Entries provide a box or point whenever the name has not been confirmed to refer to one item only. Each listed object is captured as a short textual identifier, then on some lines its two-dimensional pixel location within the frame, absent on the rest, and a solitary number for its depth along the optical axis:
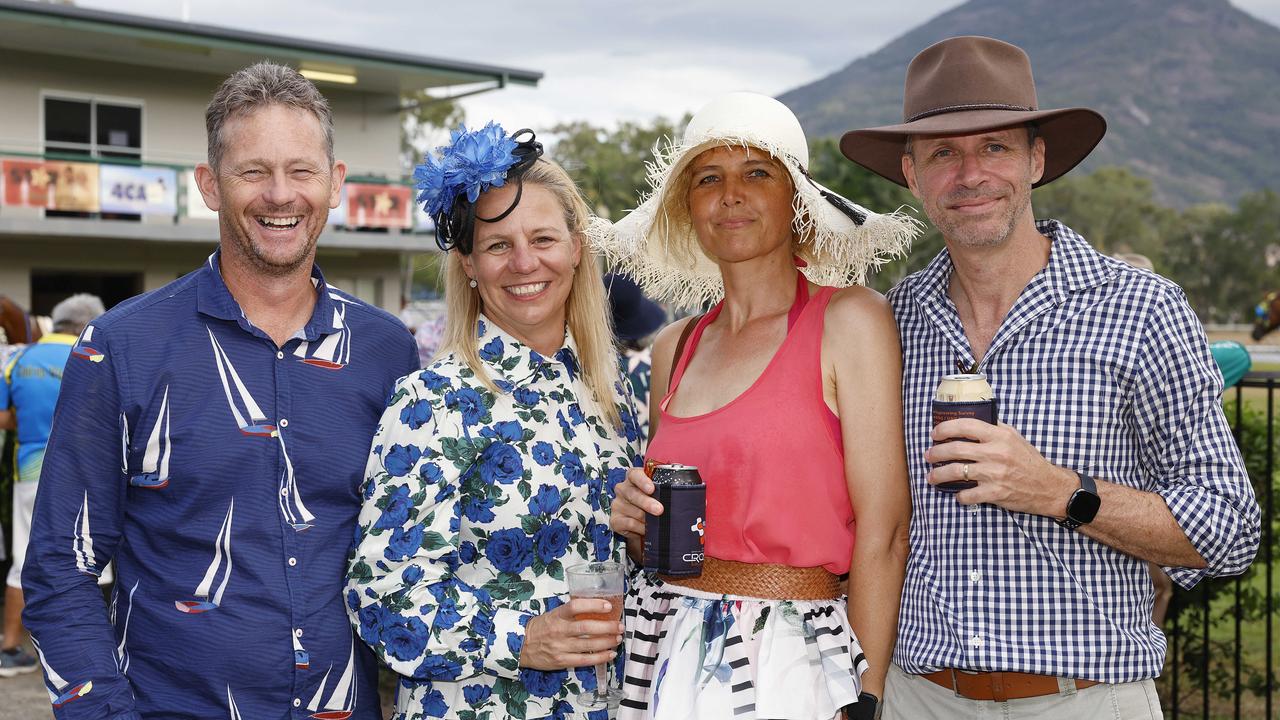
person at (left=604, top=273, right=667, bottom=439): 6.55
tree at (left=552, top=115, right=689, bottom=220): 46.75
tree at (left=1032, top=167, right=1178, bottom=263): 71.69
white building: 18.72
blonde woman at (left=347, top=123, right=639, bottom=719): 2.75
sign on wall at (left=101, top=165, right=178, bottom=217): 19.33
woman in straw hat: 2.75
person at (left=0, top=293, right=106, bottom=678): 7.47
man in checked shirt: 2.59
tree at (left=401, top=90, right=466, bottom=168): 39.84
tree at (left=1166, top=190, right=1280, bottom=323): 73.69
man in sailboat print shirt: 2.70
